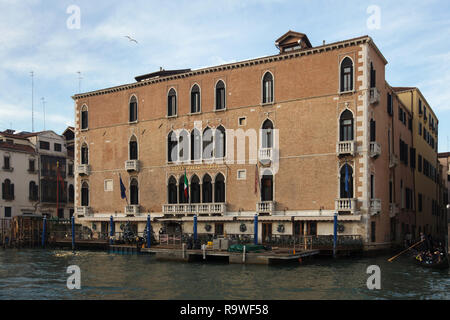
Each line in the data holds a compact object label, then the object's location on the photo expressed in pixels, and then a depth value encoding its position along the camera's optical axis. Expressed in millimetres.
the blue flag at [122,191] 39456
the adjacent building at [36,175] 54250
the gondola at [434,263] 25750
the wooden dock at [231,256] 26734
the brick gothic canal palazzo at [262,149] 32031
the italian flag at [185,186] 36188
